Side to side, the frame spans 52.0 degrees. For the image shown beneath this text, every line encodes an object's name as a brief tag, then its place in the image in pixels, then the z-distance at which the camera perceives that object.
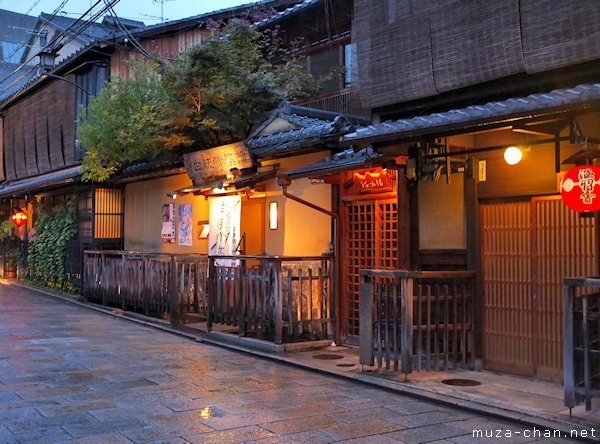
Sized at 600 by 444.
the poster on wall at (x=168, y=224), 18.47
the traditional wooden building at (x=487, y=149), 8.05
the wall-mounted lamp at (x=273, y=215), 14.19
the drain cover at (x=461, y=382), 8.80
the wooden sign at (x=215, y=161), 13.95
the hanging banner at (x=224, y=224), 14.30
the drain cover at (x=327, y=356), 10.99
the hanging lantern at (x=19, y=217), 27.08
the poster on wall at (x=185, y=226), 17.59
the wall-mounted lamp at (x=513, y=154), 8.55
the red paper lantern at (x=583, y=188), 7.48
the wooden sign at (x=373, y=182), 11.52
